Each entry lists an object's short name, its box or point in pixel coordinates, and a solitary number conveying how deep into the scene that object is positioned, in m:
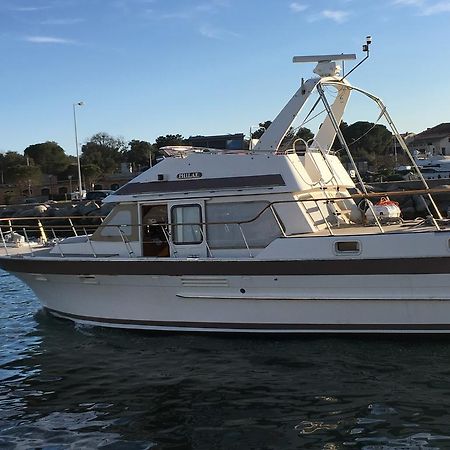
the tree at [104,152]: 81.50
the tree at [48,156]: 86.38
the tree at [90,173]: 66.44
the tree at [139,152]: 80.94
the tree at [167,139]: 73.66
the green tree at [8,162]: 72.62
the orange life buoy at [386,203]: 10.83
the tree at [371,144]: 62.93
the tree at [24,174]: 67.69
